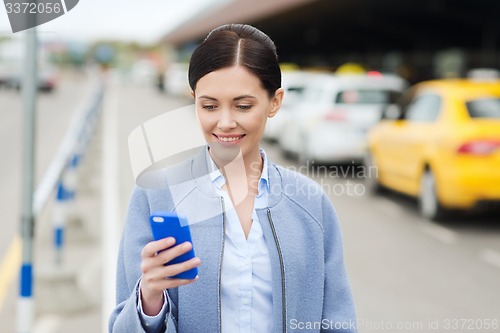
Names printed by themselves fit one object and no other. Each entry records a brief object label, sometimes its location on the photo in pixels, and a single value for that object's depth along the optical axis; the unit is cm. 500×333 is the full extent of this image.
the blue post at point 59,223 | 699
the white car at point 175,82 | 4359
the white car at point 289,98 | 1789
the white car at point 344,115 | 1413
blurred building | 2416
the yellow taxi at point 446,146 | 921
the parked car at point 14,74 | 4581
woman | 198
